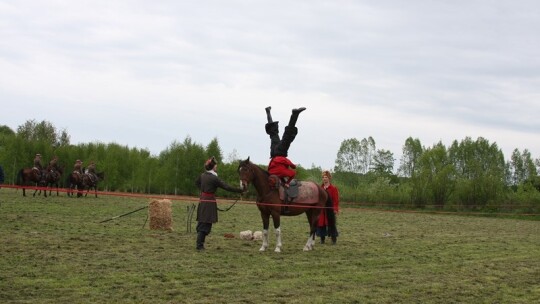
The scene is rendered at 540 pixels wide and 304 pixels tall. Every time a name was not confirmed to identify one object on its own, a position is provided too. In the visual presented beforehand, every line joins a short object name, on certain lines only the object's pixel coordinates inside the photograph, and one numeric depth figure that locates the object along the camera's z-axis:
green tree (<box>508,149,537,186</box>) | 89.19
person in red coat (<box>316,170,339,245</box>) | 15.88
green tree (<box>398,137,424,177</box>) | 89.69
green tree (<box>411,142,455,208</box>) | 49.94
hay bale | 17.14
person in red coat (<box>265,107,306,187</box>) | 13.96
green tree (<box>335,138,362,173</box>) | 89.75
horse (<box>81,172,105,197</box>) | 34.69
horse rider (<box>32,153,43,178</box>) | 32.19
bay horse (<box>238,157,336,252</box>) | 13.37
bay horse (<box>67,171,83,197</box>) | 33.62
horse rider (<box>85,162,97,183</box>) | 35.56
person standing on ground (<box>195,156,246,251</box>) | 13.13
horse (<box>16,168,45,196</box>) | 31.50
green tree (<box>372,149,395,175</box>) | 90.88
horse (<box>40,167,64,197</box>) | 32.81
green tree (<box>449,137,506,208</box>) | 47.94
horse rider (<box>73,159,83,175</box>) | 34.11
